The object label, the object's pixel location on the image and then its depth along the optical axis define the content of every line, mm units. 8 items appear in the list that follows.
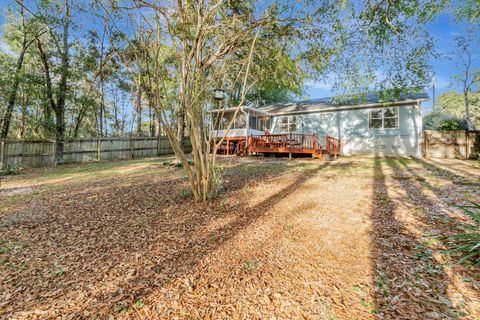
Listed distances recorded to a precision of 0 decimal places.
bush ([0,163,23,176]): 8094
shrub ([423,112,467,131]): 13575
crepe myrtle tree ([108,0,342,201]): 3932
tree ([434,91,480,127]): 26938
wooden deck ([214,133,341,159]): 12195
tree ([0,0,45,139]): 9828
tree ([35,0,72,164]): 10398
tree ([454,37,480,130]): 14860
